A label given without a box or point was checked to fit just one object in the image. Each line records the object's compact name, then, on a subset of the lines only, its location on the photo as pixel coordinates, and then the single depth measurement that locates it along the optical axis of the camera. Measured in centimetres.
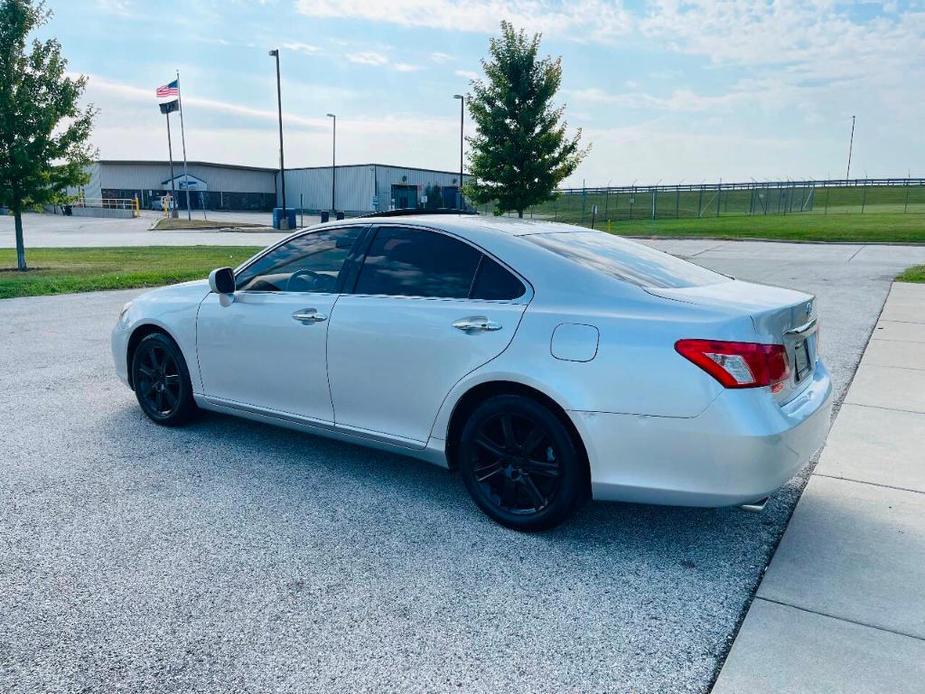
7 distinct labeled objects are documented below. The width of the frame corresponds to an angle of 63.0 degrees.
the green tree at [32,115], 1623
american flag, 4403
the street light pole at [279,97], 3866
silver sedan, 319
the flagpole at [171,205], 5170
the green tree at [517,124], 2347
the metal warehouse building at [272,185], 6247
